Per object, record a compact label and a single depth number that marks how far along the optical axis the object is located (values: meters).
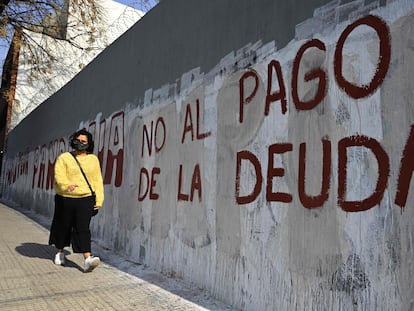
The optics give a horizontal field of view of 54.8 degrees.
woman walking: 4.51
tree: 11.59
